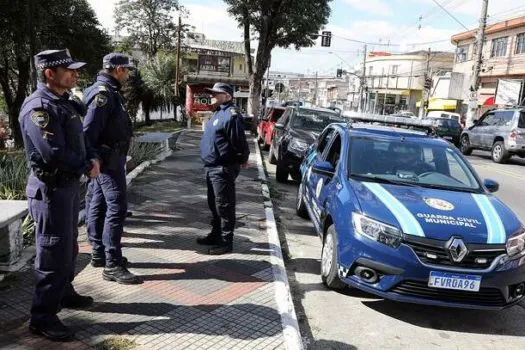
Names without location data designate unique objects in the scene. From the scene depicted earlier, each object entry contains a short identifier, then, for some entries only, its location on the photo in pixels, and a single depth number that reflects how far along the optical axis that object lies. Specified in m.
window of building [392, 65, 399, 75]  76.93
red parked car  16.22
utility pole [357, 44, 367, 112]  69.62
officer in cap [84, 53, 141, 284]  4.34
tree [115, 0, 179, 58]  48.00
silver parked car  17.45
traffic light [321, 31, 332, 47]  26.91
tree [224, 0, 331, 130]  22.98
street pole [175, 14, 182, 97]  31.03
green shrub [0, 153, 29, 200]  6.07
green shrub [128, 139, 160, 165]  10.84
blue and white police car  4.19
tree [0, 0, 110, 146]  15.76
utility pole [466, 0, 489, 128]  27.19
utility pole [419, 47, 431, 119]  54.69
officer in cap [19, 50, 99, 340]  3.32
